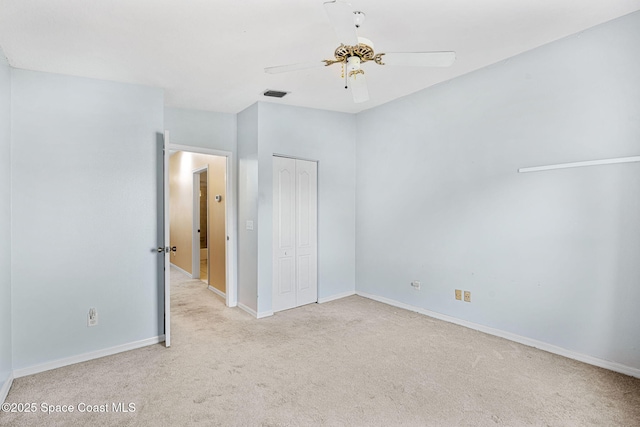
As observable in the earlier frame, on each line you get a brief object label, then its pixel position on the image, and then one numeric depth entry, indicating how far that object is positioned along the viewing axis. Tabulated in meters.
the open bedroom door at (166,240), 3.17
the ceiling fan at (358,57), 1.82
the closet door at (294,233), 4.29
